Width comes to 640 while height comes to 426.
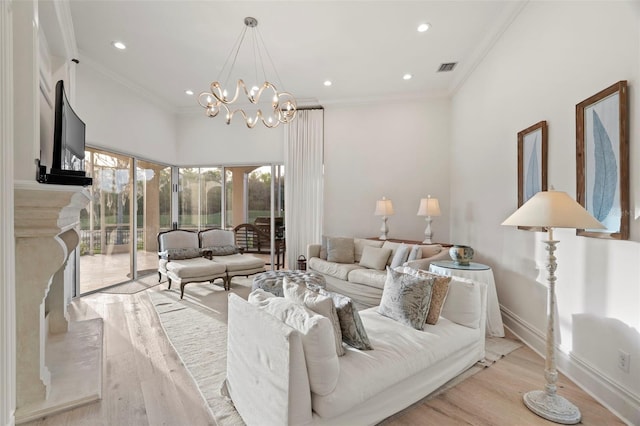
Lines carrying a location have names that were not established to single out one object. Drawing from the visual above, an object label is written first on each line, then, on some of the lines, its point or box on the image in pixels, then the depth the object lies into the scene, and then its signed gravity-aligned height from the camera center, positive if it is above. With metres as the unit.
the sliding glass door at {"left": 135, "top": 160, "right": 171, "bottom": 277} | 5.46 +0.01
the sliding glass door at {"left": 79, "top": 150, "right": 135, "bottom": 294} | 4.55 -0.23
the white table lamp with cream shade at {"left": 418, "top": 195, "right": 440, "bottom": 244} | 4.58 +0.02
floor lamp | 1.76 -0.12
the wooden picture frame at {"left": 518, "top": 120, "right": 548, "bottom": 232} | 2.65 +0.46
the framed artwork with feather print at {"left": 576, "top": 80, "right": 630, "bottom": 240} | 1.84 +0.34
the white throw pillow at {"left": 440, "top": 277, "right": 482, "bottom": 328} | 2.37 -0.74
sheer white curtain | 5.76 +0.57
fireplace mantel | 1.88 -0.46
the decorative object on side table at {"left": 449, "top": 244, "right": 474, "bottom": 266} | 3.27 -0.48
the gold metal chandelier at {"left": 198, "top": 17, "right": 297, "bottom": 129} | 3.06 +1.28
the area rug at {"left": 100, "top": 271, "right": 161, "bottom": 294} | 4.62 -1.23
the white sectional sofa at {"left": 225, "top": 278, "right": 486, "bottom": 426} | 1.48 -0.90
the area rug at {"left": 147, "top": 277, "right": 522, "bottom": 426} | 2.09 -1.26
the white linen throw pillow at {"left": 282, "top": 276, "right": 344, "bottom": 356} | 1.77 -0.57
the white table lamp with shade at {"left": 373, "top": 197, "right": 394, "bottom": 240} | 5.02 -0.01
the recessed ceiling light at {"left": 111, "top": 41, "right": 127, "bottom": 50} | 3.75 +2.08
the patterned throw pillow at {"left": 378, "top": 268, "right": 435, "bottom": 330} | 2.24 -0.68
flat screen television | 2.02 +0.48
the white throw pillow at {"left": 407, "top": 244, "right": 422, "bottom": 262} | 3.90 -0.56
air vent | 4.29 +2.08
